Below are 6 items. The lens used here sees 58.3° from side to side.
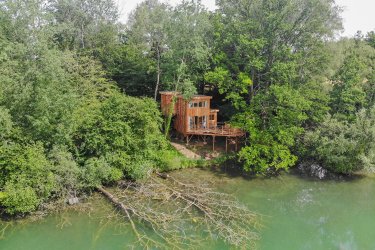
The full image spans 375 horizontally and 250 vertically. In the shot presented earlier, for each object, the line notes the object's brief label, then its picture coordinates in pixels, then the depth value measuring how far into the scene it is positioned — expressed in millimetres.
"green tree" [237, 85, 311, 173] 23625
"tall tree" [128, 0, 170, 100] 27266
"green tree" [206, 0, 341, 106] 25250
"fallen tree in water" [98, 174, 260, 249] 15773
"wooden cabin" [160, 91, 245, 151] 27591
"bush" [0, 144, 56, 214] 16219
